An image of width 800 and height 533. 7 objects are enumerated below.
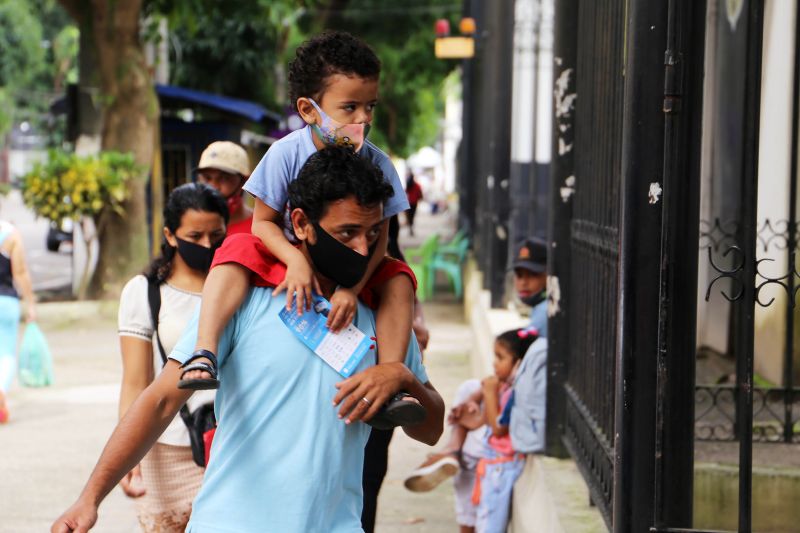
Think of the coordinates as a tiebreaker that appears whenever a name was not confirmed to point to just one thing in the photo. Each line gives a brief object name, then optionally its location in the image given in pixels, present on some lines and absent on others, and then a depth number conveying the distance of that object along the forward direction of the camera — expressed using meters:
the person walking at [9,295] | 9.21
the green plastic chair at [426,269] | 17.64
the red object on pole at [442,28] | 17.78
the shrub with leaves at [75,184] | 15.40
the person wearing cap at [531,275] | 6.82
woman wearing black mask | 4.41
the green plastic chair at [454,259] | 18.12
